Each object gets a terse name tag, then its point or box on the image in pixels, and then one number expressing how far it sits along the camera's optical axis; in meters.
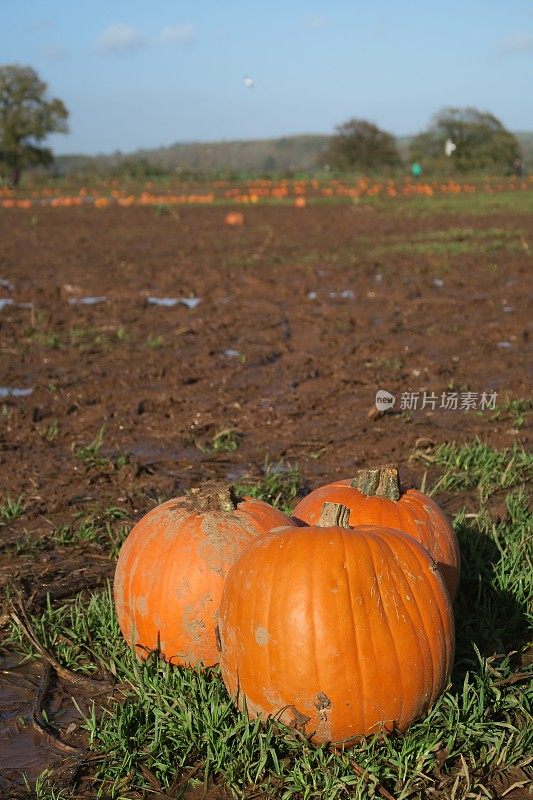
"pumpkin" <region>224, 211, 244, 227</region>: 25.12
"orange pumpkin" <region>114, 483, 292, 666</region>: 3.31
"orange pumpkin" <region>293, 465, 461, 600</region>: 3.50
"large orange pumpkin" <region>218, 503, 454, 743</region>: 2.86
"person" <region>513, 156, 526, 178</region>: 55.25
